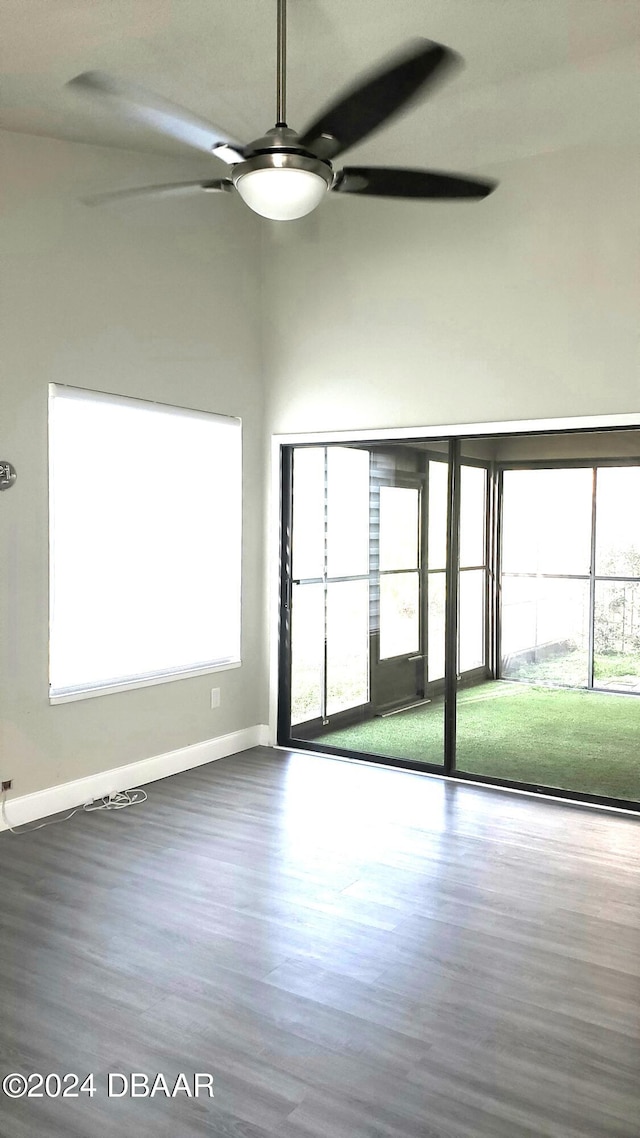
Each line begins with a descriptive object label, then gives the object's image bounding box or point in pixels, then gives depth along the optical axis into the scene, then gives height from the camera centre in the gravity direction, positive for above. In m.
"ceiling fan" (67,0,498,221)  2.33 +1.19
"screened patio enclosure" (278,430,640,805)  4.43 -0.30
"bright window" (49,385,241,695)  4.32 +0.06
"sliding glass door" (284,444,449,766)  4.99 -0.28
